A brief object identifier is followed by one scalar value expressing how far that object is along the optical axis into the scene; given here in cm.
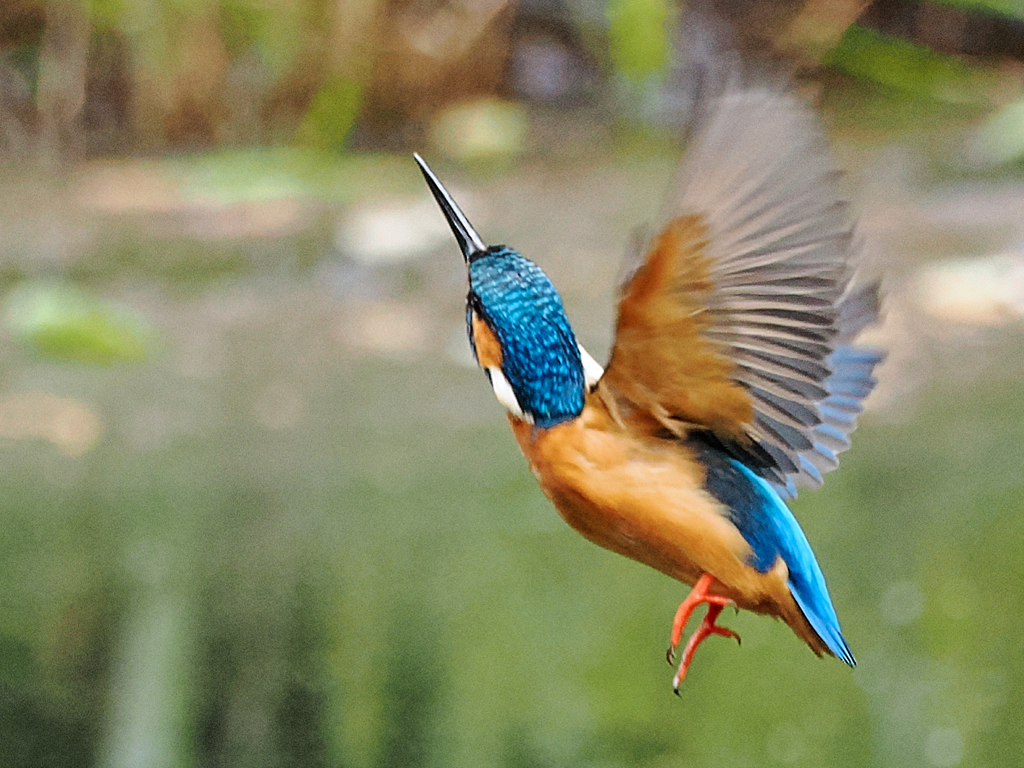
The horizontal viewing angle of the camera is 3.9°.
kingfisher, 369
